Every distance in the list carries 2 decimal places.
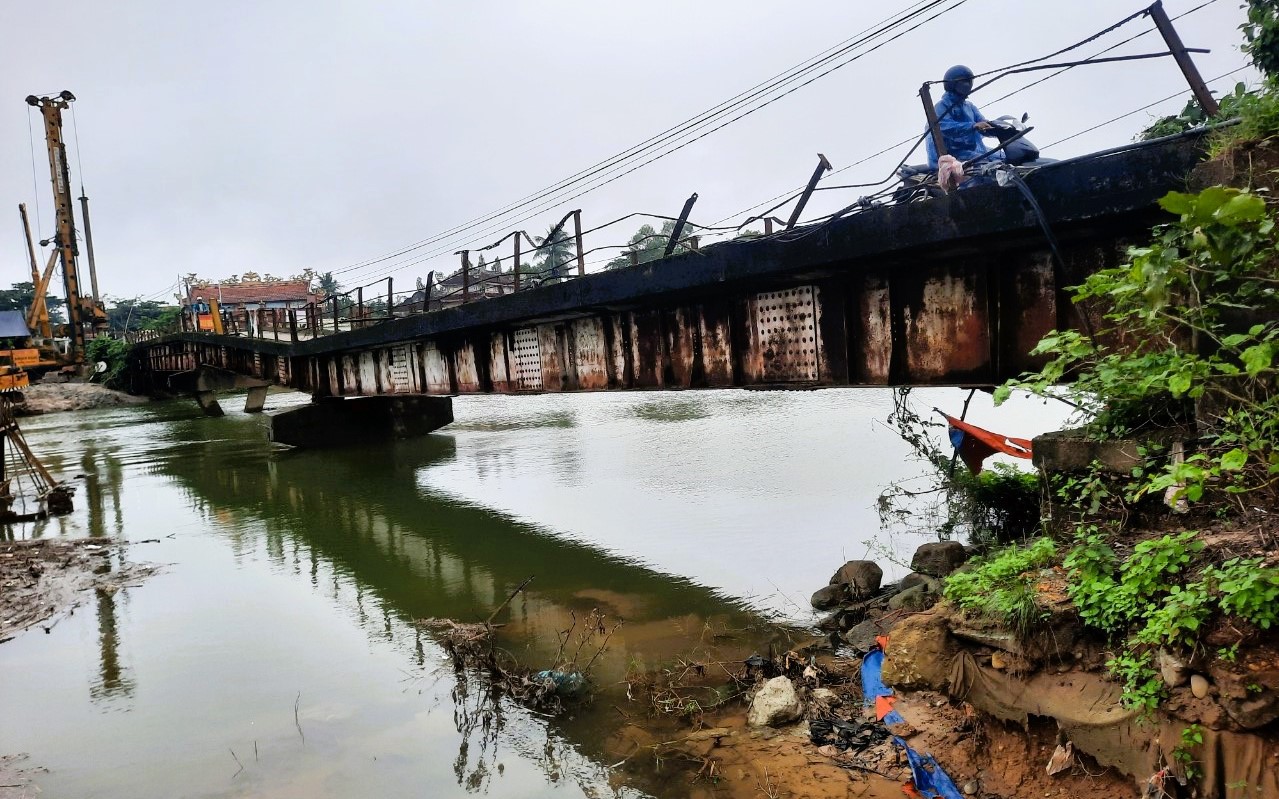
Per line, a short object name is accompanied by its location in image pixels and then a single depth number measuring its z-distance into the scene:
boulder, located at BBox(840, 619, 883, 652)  6.29
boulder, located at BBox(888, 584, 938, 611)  6.26
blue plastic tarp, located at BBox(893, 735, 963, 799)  4.10
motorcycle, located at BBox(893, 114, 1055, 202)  6.00
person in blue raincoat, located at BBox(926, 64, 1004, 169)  6.34
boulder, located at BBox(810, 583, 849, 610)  7.40
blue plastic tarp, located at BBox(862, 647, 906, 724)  5.02
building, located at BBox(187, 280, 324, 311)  62.62
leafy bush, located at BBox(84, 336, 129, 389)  43.53
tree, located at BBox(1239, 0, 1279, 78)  10.22
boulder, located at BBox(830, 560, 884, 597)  7.43
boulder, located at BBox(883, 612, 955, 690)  4.34
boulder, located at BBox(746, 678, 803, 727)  5.21
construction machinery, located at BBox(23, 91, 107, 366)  36.75
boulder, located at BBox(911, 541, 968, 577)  7.32
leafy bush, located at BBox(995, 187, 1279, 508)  3.60
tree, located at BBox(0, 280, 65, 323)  58.88
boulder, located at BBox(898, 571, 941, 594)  6.48
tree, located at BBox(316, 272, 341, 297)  74.82
